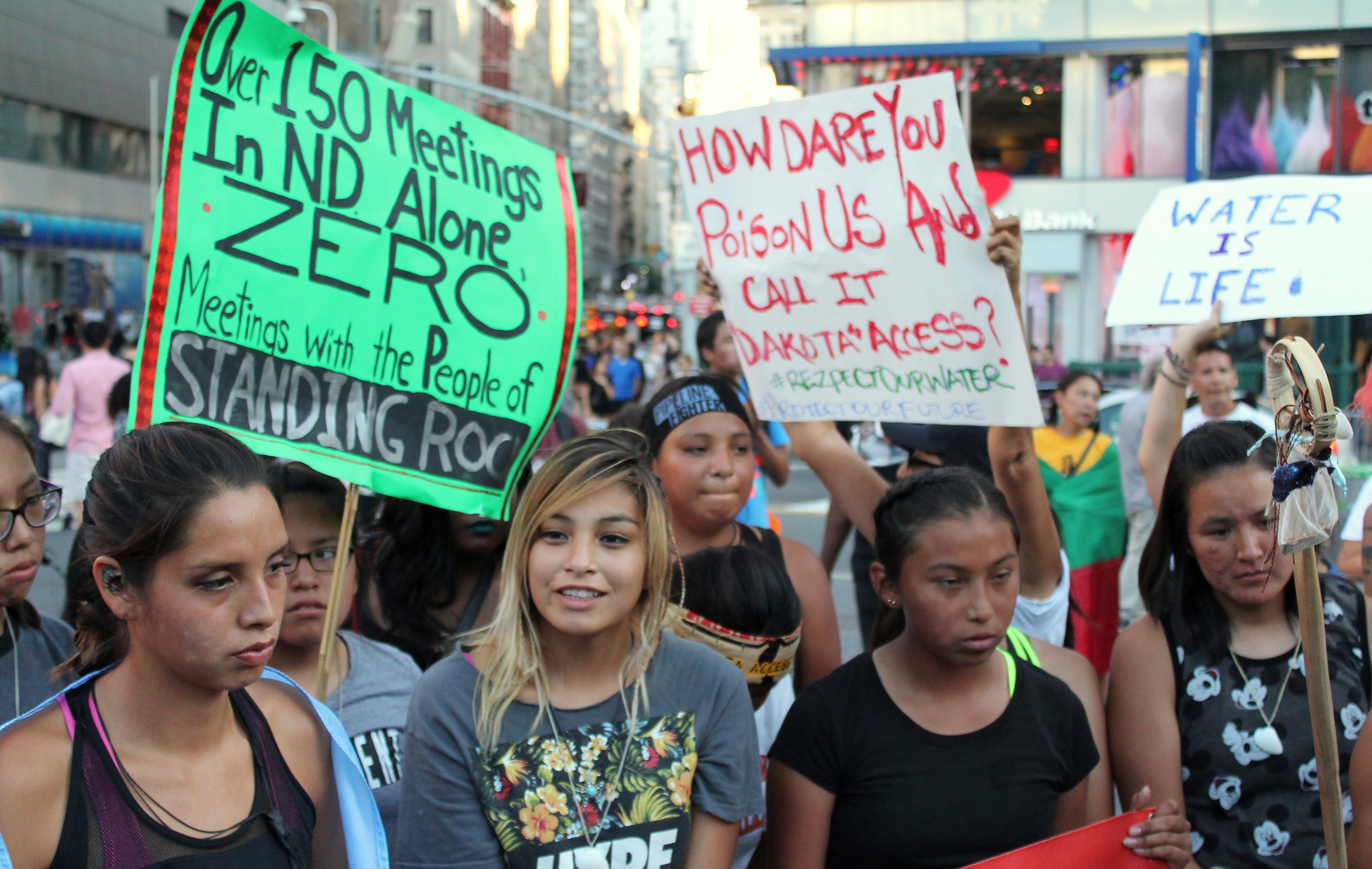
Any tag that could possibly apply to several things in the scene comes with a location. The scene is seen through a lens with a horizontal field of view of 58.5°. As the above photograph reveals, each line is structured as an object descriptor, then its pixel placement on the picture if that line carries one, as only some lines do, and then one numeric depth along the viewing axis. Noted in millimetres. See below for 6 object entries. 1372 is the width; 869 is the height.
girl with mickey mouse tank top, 2561
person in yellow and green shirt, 5902
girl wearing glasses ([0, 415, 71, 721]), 2543
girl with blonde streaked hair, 2279
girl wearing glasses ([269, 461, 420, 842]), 2846
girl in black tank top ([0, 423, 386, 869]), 1823
